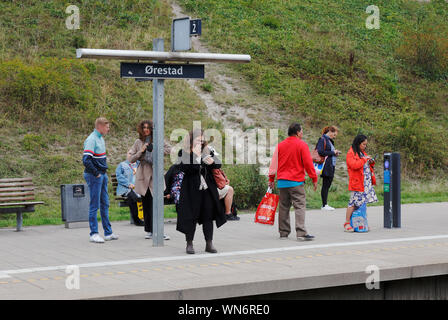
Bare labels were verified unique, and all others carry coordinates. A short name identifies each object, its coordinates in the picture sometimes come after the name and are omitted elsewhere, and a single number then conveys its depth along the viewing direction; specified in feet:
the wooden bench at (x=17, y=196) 41.04
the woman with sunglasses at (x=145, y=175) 37.81
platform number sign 34.40
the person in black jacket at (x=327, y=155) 52.06
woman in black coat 32.78
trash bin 42.32
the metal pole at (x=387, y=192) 42.19
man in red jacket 37.32
